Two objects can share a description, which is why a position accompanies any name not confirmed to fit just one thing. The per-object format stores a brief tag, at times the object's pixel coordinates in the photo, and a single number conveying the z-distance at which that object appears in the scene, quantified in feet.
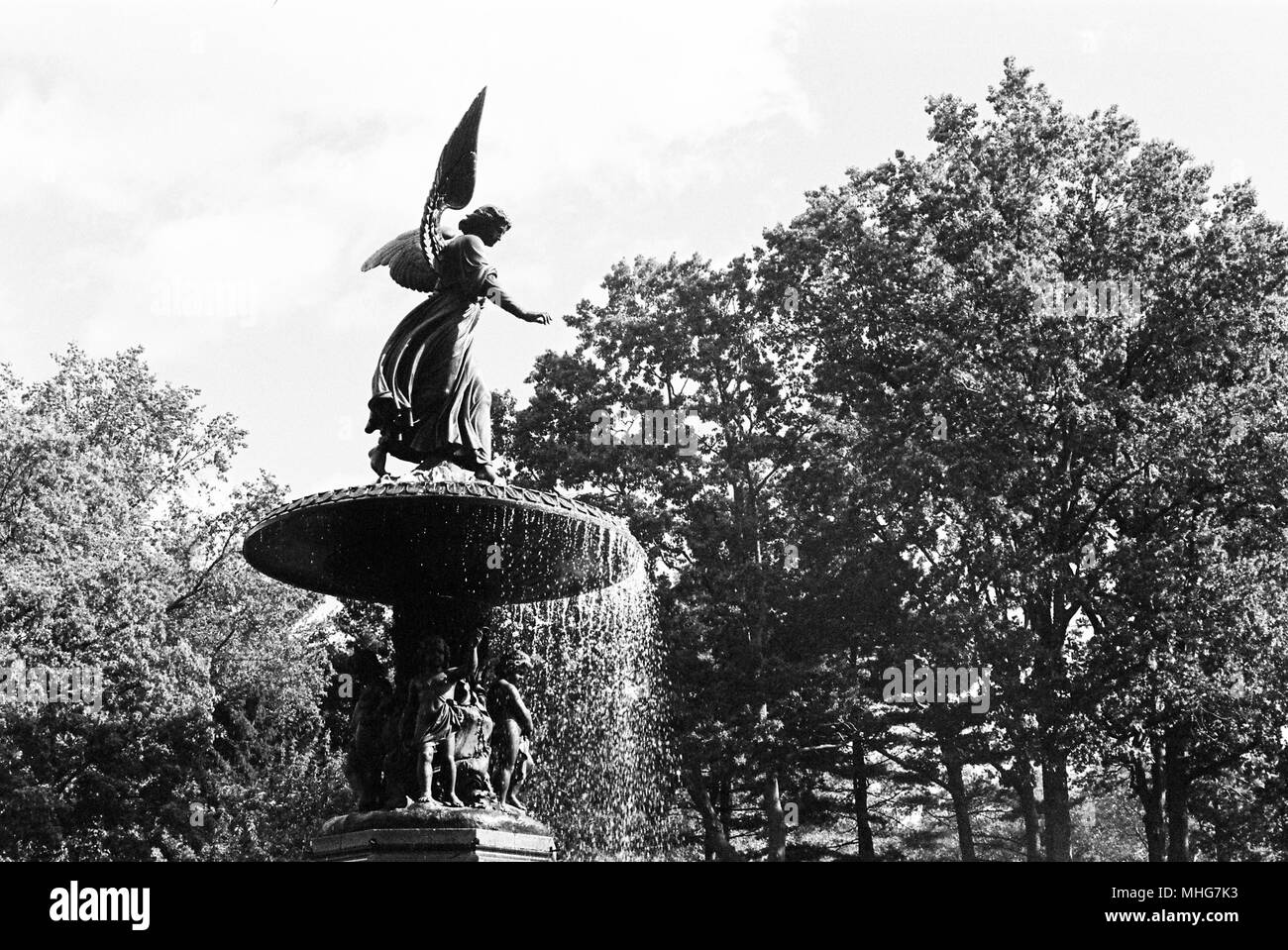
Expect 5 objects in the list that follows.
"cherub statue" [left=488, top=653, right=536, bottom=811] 39.19
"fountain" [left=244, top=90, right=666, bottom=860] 36.83
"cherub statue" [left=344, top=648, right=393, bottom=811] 38.96
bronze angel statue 40.88
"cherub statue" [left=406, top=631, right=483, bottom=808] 37.63
